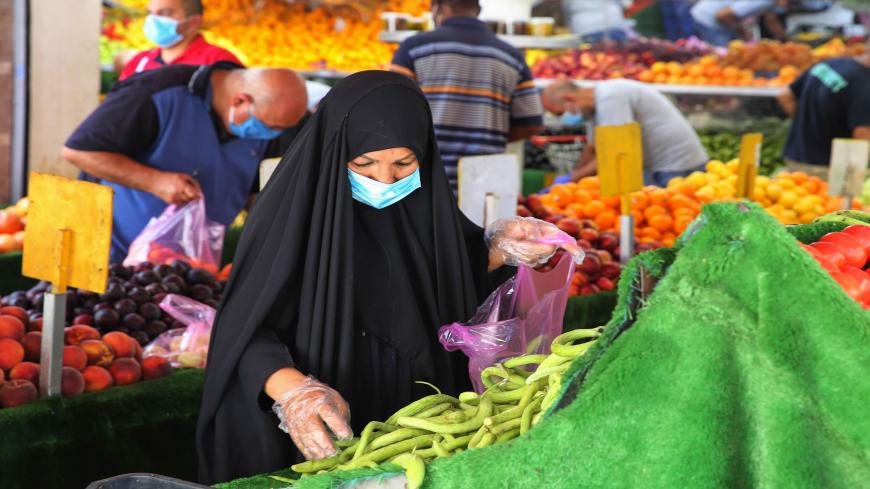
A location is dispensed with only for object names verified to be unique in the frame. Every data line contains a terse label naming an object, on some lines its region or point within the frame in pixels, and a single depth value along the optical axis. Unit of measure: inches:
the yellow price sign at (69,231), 101.7
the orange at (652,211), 202.1
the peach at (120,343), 124.8
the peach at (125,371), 120.5
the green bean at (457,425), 68.4
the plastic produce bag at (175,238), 157.5
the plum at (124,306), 135.5
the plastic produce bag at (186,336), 129.7
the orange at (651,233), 197.6
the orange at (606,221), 200.2
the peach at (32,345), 117.6
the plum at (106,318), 132.2
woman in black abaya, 84.2
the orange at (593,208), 204.4
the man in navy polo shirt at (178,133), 155.3
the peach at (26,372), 111.1
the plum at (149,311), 136.7
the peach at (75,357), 116.7
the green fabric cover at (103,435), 106.7
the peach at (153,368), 123.6
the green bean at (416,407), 73.0
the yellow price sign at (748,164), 195.0
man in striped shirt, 203.9
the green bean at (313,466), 69.1
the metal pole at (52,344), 104.7
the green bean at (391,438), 69.1
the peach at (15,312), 121.6
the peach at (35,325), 123.0
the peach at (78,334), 124.2
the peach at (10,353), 112.3
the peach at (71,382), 112.9
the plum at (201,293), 146.2
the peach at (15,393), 108.0
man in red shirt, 187.6
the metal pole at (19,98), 210.5
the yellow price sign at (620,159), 151.9
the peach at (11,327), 115.8
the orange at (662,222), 198.2
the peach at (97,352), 120.8
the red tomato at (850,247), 63.7
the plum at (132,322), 134.6
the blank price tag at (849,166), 211.0
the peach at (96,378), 116.4
